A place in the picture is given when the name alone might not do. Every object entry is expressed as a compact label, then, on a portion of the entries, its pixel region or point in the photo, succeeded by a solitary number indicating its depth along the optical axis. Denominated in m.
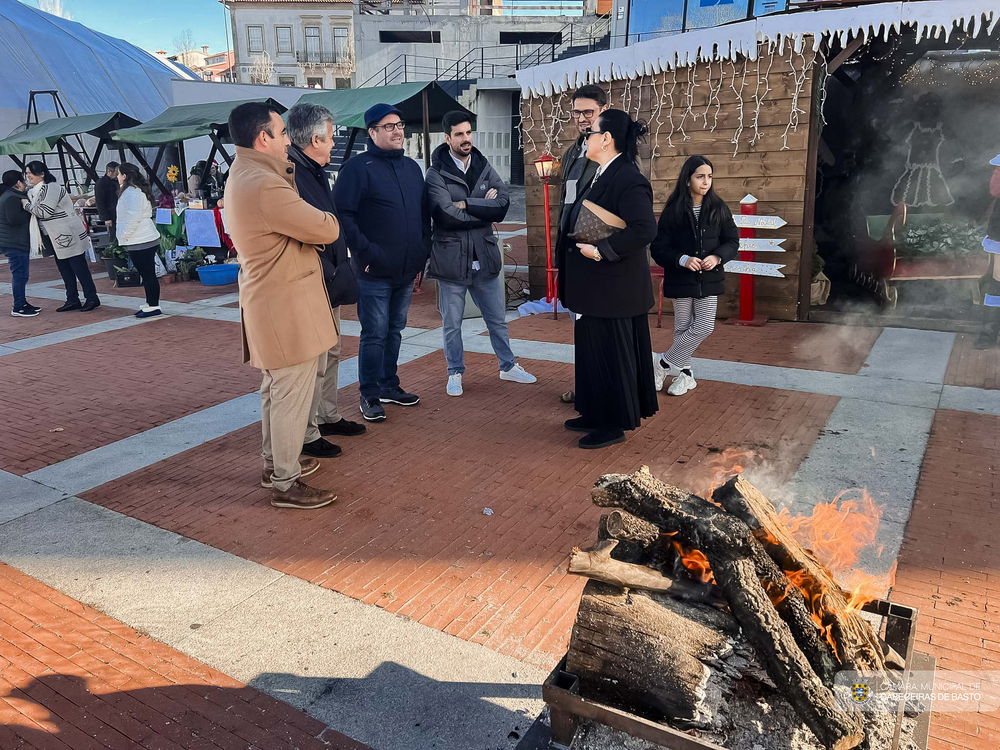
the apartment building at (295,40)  55.28
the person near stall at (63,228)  9.75
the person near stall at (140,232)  9.52
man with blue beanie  5.12
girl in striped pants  5.48
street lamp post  8.49
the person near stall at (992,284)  6.39
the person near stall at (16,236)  10.13
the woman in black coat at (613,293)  4.31
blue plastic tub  11.90
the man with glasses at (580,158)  4.79
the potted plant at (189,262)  12.85
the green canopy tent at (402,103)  11.32
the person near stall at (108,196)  13.21
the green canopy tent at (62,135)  16.81
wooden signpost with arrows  7.80
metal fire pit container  1.80
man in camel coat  3.71
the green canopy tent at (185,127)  14.24
